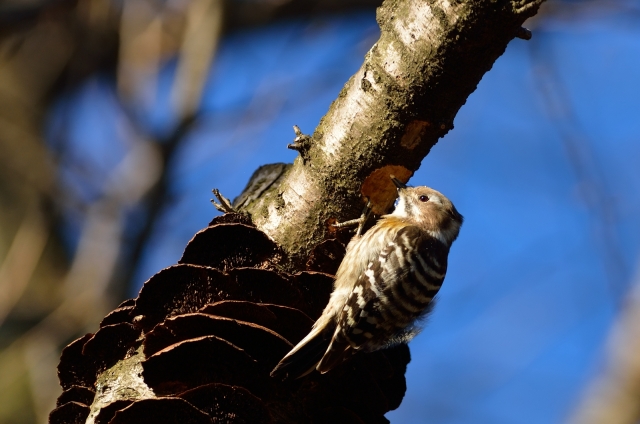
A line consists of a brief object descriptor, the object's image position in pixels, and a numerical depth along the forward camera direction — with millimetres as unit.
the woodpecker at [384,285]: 6109
